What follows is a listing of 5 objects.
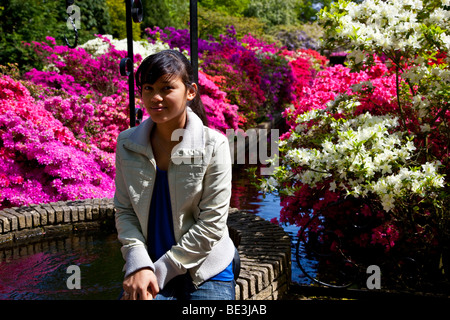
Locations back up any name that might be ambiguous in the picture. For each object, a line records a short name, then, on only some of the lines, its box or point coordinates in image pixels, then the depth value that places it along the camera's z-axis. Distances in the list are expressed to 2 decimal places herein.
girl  1.80
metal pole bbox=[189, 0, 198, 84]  3.42
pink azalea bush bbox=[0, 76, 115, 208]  4.47
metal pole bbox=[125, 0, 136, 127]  3.53
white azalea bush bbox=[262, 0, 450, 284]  2.86
